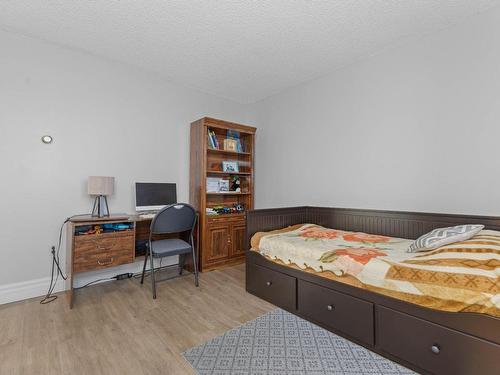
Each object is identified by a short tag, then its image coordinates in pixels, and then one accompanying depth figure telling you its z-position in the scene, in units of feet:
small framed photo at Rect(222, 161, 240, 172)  12.11
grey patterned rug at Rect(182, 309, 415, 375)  4.75
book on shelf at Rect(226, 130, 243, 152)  12.21
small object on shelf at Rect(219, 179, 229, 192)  11.89
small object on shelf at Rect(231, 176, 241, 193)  12.40
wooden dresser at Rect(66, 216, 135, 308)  7.36
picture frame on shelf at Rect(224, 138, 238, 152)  11.88
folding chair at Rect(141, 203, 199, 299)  8.02
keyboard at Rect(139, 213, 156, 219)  8.74
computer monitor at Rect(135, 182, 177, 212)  9.60
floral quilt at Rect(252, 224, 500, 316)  4.14
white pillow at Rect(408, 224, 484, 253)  5.41
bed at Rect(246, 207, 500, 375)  4.12
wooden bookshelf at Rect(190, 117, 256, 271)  10.44
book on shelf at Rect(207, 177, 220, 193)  11.48
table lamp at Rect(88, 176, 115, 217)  8.16
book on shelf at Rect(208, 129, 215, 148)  11.08
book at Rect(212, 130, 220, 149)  11.20
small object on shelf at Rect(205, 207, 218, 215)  10.73
